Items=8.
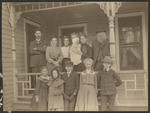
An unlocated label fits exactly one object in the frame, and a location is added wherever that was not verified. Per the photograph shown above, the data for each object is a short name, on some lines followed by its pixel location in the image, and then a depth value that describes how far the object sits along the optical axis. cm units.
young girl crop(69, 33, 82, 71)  454
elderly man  446
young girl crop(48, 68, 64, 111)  421
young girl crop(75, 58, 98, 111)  410
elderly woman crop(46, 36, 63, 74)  454
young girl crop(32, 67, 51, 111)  434
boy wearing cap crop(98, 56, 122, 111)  404
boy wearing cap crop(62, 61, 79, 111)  418
